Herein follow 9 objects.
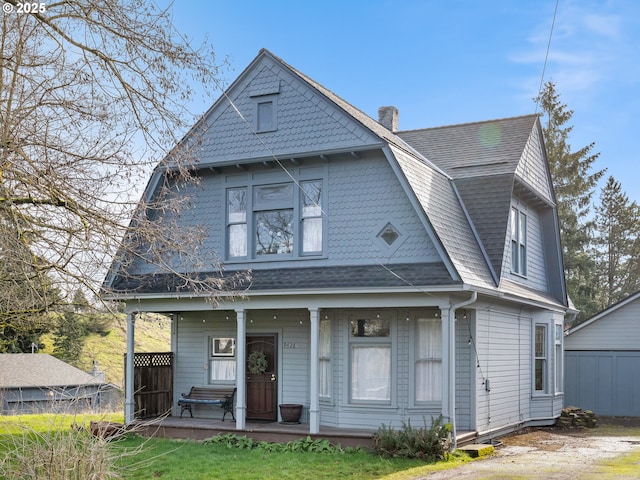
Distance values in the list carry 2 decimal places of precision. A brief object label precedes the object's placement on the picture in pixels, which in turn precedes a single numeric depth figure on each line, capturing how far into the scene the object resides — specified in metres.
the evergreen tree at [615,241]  43.31
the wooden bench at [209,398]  16.62
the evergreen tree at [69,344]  47.81
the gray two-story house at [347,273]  14.52
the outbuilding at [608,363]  21.95
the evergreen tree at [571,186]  39.12
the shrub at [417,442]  12.84
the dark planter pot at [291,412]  15.91
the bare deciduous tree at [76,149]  8.36
